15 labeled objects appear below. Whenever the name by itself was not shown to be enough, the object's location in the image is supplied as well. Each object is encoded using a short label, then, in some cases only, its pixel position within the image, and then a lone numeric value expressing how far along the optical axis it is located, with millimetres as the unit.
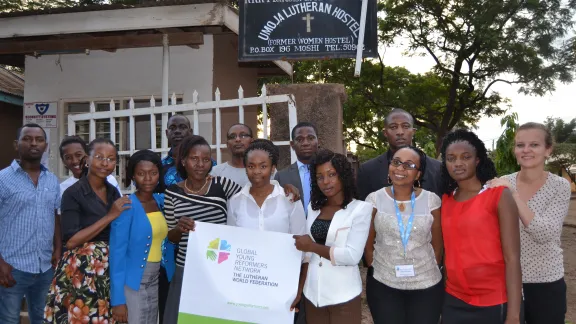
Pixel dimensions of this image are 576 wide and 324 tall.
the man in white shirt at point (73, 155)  4406
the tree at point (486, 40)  15453
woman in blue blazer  3240
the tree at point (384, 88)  17453
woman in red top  2840
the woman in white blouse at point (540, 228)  3139
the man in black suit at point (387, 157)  4117
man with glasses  4191
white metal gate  5129
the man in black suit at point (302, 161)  4098
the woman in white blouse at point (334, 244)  3062
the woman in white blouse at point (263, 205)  3352
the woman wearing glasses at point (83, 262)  3170
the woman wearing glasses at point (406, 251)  3078
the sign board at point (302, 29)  6055
